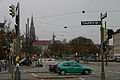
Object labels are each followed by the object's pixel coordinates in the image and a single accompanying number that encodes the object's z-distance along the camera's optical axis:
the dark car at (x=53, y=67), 29.22
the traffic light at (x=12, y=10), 16.83
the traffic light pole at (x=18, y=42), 16.43
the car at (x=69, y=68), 24.48
